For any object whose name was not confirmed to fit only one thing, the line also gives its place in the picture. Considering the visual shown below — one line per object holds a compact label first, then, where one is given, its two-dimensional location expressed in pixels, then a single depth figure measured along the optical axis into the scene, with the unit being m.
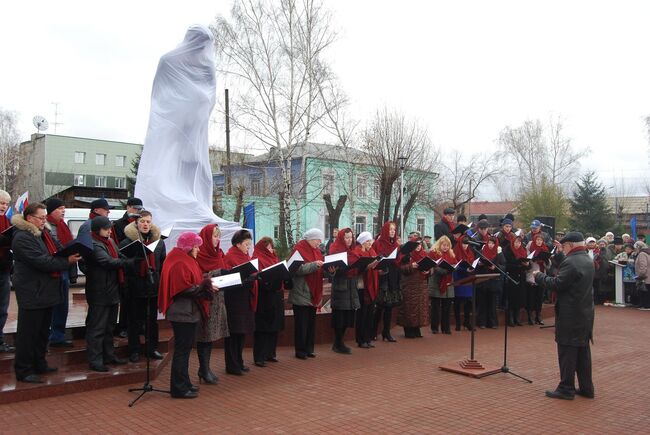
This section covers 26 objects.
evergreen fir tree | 36.94
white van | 18.27
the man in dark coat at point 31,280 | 5.93
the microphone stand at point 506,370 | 7.52
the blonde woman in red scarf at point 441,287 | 10.87
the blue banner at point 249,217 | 15.90
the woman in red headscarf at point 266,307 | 8.01
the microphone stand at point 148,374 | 6.23
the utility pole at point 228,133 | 24.30
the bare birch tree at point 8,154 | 40.44
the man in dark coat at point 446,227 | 11.34
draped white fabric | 10.56
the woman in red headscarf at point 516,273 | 12.21
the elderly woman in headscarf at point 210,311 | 6.72
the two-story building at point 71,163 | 53.09
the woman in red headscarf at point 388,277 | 9.98
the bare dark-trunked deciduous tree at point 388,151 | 26.48
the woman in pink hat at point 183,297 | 6.09
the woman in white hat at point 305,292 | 8.63
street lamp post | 25.68
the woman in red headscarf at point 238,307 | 7.46
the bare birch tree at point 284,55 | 24.16
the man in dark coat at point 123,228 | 7.72
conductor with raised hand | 6.63
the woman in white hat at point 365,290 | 9.53
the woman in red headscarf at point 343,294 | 9.02
